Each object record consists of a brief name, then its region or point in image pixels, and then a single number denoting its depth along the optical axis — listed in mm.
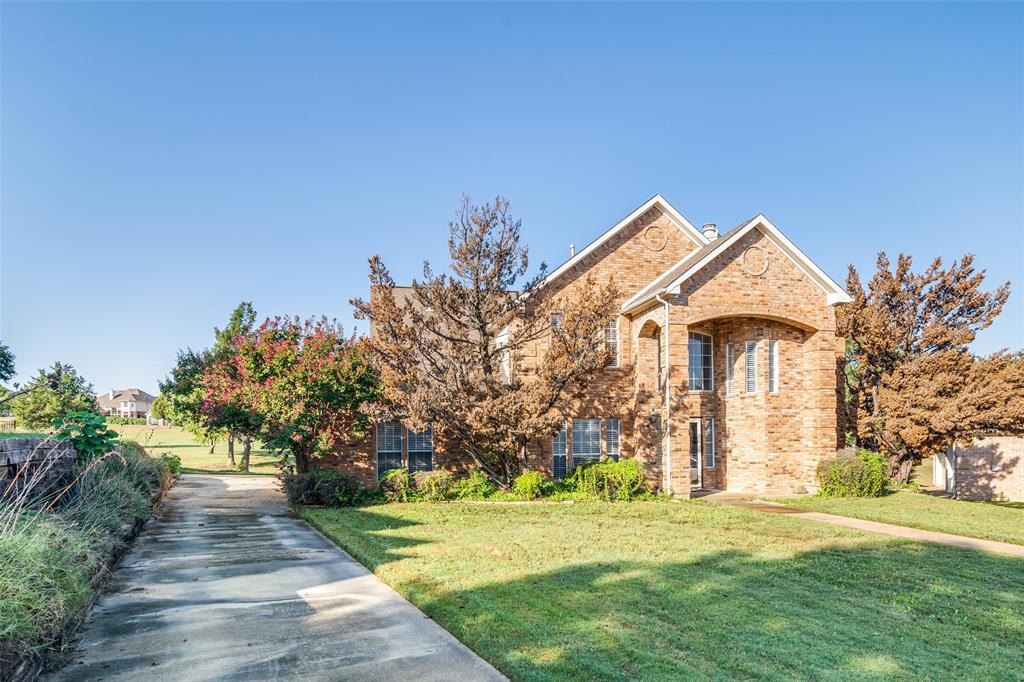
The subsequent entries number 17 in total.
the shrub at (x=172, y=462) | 21267
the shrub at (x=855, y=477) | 18609
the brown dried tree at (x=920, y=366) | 18734
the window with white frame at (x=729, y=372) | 20295
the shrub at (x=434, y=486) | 16953
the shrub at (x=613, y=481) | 17531
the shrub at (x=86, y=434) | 9844
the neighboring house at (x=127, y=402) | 118769
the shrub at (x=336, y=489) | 16031
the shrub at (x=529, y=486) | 17516
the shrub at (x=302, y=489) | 16297
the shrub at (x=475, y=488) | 17547
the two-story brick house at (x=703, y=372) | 18453
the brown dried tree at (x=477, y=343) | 16500
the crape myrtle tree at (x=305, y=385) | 16344
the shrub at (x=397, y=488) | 16844
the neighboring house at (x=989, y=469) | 20109
